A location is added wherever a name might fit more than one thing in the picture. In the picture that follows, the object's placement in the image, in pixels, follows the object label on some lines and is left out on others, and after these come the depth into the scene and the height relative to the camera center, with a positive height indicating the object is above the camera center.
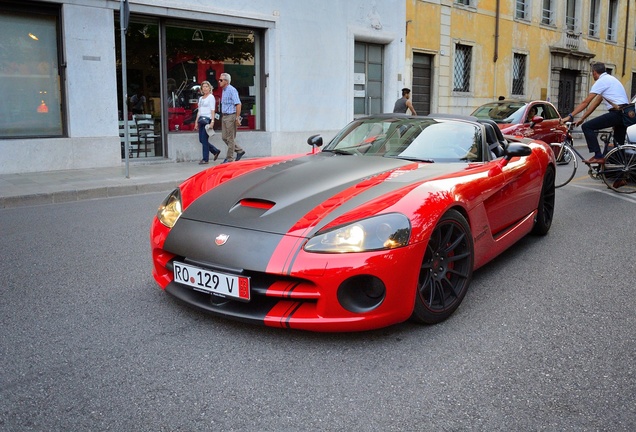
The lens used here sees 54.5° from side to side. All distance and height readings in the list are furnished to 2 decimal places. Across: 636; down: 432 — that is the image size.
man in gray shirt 15.40 +0.53
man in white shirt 9.30 +0.30
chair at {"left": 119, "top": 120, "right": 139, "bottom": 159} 12.93 -0.28
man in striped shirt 13.13 +0.15
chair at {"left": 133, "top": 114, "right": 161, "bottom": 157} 13.30 -0.18
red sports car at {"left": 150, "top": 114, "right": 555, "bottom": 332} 3.13 -0.60
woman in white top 13.18 +0.12
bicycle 8.96 -0.64
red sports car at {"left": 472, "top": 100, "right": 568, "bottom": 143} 12.88 +0.15
